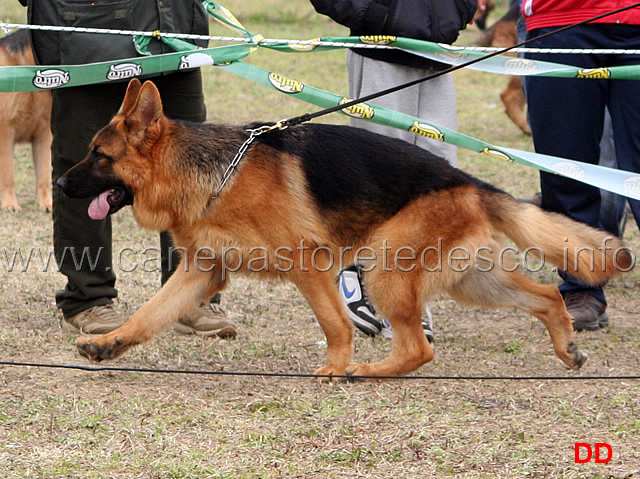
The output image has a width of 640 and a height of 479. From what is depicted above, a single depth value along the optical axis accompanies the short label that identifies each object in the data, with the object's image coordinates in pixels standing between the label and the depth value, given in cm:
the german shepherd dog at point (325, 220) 776
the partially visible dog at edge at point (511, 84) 2211
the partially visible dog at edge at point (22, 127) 1476
